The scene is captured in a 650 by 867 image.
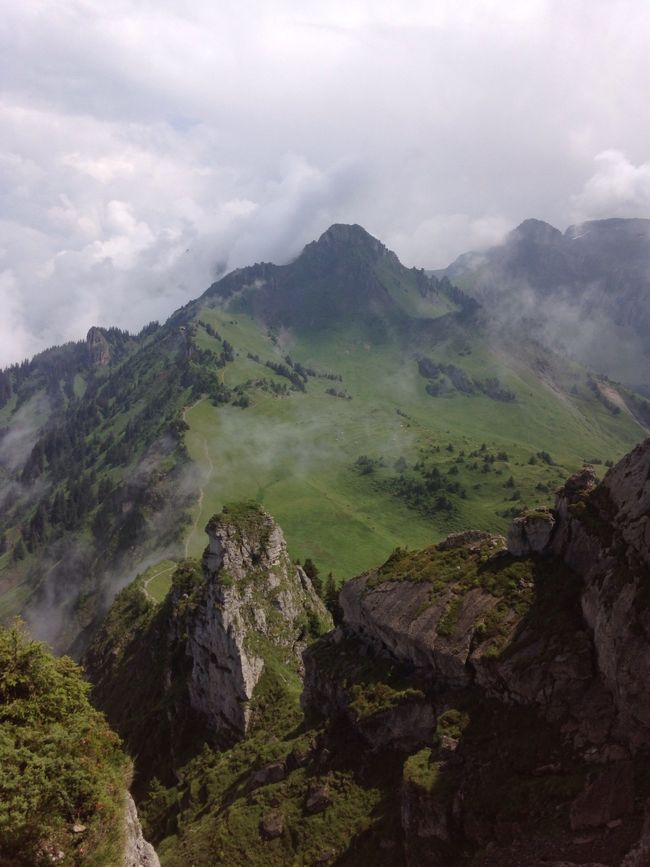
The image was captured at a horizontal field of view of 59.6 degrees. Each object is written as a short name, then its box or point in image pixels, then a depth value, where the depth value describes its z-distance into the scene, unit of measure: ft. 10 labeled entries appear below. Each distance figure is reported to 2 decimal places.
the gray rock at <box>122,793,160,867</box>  113.50
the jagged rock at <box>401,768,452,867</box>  108.52
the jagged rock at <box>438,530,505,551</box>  180.97
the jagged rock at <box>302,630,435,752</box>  142.92
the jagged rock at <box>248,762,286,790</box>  170.74
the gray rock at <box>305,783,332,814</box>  147.23
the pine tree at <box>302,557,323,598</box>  435.70
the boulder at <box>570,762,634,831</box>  87.25
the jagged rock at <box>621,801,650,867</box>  77.80
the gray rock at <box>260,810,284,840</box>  150.10
